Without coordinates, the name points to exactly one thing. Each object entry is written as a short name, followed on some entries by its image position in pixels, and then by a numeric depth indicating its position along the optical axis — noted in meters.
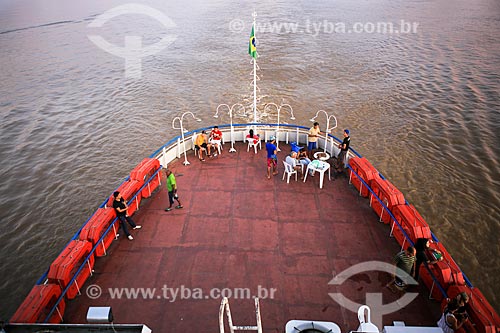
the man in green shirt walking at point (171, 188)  10.00
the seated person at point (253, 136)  13.24
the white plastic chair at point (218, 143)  13.22
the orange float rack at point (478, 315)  6.07
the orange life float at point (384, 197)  9.32
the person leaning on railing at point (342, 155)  11.80
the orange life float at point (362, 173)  10.52
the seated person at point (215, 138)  13.23
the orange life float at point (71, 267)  7.38
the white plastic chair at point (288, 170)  11.45
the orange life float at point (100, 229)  8.50
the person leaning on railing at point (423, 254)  7.60
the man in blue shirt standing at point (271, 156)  11.49
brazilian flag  13.00
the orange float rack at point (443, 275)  7.18
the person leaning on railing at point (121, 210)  9.20
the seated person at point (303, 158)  11.80
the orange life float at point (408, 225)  8.16
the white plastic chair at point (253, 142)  13.35
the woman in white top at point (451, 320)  6.25
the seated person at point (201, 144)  12.86
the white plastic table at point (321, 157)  12.08
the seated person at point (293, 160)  11.49
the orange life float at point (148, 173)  10.71
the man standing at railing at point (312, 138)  12.72
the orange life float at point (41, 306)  6.48
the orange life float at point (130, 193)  9.90
